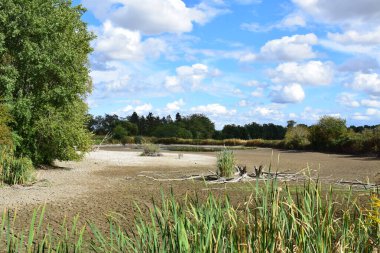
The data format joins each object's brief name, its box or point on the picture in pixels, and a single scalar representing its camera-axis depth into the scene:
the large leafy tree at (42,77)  20.92
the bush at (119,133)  70.08
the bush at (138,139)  68.00
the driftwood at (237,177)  17.06
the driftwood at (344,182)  17.19
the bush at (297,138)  50.25
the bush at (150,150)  37.65
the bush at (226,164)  17.98
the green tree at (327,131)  47.69
